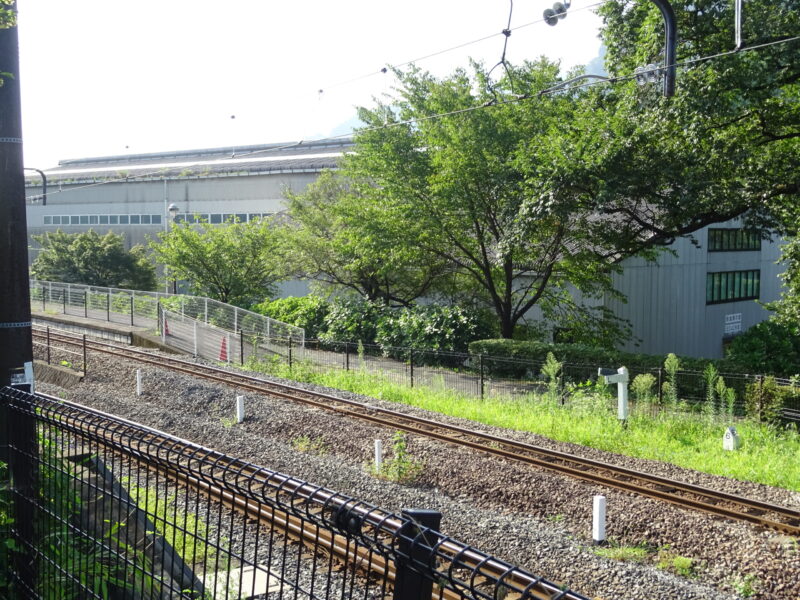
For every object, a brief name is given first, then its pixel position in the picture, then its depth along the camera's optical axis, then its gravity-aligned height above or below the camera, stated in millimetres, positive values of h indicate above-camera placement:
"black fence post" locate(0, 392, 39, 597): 4551 -1386
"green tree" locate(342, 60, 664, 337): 21688 +2012
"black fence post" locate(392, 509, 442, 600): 2170 -886
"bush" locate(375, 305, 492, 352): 25734 -2608
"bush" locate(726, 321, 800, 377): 22438 -3098
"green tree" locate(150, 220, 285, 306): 33375 -126
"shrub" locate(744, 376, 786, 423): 15625 -3106
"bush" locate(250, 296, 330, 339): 31078 -2435
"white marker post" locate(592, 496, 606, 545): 8891 -3195
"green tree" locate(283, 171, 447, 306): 26250 +191
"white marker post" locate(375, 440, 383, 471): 11820 -3199
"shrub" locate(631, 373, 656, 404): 15196 -2745
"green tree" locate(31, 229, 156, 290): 40375 -379
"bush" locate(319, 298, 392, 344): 28781 -2608
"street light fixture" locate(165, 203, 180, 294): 34469 +2137
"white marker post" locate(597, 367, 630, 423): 14469 -2607
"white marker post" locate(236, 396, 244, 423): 15451 -3186
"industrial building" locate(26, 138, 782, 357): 30336 +2515
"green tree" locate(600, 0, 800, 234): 15992 +3396
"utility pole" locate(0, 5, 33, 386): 5027 +252
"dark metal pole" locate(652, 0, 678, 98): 8742 +2645
